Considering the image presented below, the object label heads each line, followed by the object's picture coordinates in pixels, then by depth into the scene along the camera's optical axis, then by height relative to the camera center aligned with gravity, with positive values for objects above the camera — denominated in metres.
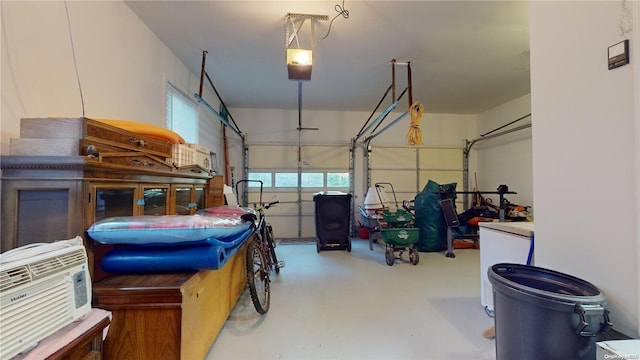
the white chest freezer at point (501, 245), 1.76 -0.48
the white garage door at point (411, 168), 6.00 +0.45
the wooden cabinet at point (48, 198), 1.12 -0.06
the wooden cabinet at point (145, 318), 1.17 -0.65
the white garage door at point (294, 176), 5.75 +0.24
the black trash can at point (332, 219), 4.41 -0.61
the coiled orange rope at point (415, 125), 2.98 +0.75
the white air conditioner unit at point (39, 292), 0.69 -0.35
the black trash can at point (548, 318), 0.87 -0.51
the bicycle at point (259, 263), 2.01 -0.76
